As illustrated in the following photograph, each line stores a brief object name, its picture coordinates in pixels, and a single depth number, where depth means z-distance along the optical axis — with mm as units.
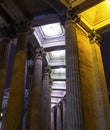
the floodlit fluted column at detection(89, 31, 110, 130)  5259
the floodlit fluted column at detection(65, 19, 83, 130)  4254
